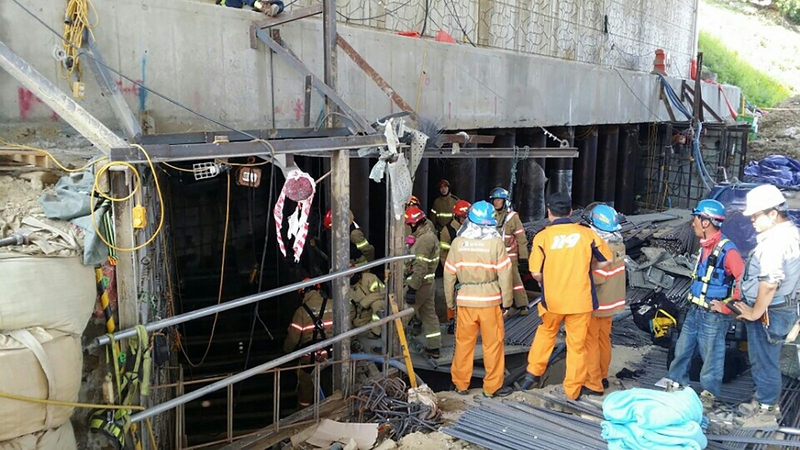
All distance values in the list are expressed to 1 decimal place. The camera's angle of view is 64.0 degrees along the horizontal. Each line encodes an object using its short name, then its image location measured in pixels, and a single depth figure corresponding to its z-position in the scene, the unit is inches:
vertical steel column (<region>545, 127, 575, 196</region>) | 557.3
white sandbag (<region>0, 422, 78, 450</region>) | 141.5
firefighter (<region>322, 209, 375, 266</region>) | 316.5
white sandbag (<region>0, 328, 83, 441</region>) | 137.3
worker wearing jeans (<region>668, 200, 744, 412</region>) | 217.8
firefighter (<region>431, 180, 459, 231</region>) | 414.6
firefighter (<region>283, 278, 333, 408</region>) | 281.0
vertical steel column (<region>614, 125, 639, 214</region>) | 653.9
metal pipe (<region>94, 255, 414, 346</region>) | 159.7
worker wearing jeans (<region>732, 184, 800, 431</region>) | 204.5
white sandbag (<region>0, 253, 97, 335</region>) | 142.7
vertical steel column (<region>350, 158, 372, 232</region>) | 367.9
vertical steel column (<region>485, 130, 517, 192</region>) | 499.8
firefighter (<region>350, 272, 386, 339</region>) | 305.1
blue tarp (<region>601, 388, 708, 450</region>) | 130.2
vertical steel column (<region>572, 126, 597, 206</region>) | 581.0
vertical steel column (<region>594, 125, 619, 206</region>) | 617.0
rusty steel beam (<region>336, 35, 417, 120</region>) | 274.1
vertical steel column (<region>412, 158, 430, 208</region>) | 409.4
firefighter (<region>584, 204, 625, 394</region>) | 241.9
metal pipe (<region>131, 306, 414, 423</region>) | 161.5
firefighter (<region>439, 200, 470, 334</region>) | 351.9
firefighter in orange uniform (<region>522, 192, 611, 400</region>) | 224.4
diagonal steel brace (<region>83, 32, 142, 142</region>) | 204.2
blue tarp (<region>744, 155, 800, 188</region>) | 638.5
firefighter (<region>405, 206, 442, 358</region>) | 309.9
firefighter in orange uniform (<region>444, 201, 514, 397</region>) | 245.4
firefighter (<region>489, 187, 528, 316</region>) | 362.3
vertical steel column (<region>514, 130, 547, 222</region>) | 519.5
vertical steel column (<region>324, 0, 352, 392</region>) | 221.1
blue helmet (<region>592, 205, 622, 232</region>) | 255.1
